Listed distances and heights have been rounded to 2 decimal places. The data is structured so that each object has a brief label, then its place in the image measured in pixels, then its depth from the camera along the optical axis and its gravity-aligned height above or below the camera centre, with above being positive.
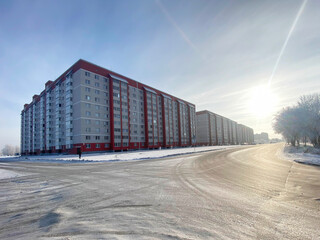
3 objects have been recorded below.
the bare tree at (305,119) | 32.62 +2.50
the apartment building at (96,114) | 47.84 +7.88
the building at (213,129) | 109.94 +3.05
